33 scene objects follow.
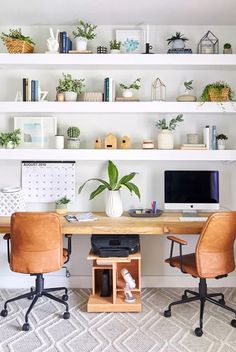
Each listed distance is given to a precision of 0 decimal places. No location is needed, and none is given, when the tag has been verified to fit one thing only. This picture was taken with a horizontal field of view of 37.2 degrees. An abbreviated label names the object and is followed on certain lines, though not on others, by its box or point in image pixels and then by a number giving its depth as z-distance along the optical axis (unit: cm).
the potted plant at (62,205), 348
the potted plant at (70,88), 339
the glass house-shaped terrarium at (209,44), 341
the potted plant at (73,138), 342
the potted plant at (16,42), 331
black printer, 304
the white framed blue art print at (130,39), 347
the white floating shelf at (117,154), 332
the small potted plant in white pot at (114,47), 337
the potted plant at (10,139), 340
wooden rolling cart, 303
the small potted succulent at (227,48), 335
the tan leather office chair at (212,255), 274
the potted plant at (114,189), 334
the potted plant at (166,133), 341
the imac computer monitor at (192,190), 337
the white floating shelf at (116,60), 329
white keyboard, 318
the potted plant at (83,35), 336
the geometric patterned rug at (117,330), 254
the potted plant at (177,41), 337
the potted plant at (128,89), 340
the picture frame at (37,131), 349
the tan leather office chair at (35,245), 277
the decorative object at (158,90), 351
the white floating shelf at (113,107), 332
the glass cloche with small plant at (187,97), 338
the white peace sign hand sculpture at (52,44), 335
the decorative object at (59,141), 340
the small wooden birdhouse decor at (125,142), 344
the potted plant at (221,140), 340
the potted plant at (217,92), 331
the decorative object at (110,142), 343
